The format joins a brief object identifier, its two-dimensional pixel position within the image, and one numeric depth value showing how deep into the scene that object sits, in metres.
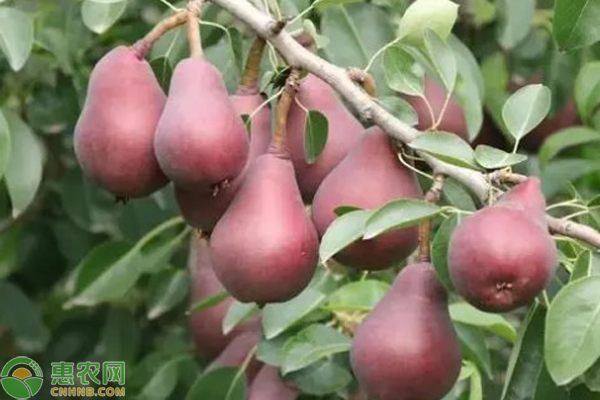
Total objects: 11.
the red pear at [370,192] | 2.68
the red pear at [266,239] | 2.66
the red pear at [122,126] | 2.67
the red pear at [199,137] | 2.64
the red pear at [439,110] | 2.94
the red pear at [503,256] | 2.57
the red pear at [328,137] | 2.73
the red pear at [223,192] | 2.69
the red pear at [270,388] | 2.97
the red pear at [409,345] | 2.64
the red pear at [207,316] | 3.18
